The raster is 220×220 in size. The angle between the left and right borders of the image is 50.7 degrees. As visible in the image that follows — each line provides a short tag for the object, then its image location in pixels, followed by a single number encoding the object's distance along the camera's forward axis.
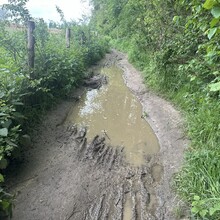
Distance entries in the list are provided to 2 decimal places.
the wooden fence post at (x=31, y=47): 4.90
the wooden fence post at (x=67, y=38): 8.81
